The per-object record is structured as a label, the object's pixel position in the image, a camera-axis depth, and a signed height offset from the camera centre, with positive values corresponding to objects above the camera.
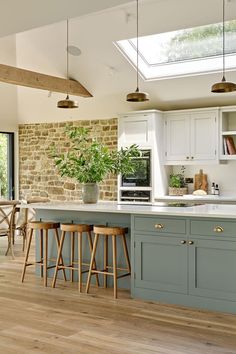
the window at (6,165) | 10.92 +0.27
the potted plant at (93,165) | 6.19 +0.16
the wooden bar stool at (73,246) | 5.64 -0.81
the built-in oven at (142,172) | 8.55 +0.10
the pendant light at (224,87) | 4.89 +0.90
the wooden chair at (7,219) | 8.10 -0.68
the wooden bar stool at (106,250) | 5.35 -0.80
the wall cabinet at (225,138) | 7.98 +0.66
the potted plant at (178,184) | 8.73 -0.10
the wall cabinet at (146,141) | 8.51 +0.64
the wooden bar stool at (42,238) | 6.01 -0.76
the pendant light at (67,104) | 6.37 +0.95
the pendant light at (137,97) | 5.50 +0.90
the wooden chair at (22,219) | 8.37 -0.71
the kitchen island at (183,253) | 4.73 -0.75
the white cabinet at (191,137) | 8.12 +0.69
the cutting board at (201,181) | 8.67 -0.05
